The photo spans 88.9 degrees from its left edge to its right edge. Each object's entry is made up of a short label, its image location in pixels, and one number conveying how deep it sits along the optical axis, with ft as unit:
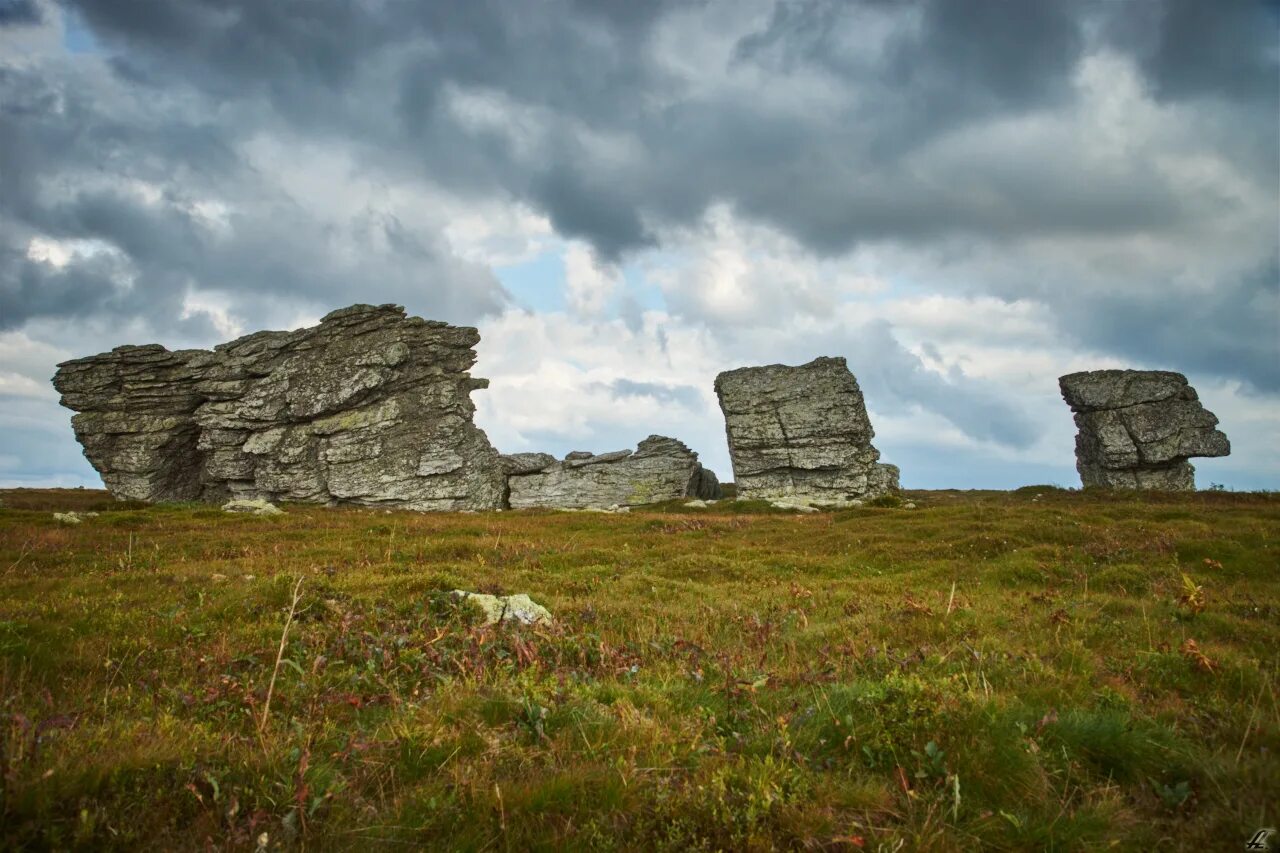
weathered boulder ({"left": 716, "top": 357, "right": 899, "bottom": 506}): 172.55
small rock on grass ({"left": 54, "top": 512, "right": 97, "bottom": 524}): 92.04
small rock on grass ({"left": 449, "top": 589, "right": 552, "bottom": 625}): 33.35
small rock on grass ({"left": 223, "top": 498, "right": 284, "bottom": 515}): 124.70
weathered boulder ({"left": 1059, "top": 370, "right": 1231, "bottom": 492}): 162.20
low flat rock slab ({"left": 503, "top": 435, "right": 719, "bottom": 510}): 185.47
